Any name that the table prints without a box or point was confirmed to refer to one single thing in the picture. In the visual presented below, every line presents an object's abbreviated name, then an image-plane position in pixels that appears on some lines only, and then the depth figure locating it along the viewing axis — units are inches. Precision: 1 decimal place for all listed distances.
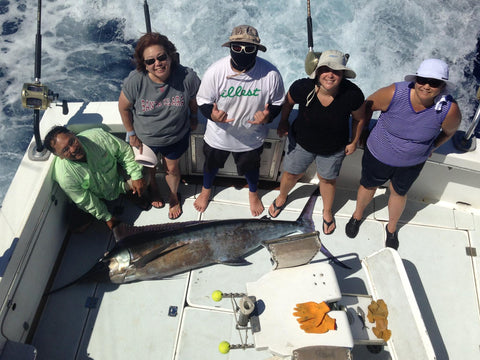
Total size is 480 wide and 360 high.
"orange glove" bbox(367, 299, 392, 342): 88.0
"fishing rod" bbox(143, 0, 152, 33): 112.7
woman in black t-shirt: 85.1
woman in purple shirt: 83.0
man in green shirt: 91.8
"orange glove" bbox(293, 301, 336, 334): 78.0
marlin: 105.0
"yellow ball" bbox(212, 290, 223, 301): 92.0
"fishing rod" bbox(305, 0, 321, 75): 92.2
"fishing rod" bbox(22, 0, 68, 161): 95.7
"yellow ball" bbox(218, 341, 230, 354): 90.2
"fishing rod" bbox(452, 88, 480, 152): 111.0
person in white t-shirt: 86.1
